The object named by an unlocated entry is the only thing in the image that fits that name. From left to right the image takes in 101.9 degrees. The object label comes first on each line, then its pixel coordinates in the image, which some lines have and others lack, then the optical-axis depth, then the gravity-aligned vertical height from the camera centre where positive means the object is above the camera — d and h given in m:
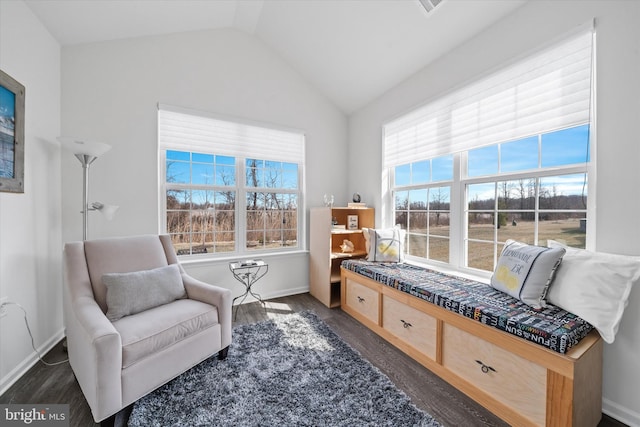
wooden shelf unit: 3.06 -0.48
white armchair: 1.33 -0.70
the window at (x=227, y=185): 2.84 +0.31
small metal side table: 2.78 -0.76
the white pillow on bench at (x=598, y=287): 1.33 -0.41
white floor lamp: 1.95 +0.44
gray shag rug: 1.43 -1.15
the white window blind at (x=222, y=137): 2.76 +0.86
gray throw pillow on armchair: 1.71 -0.57
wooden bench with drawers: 1.25 -0.90
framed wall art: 1.64 +0.49
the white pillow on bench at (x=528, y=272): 1.59 -0.39
